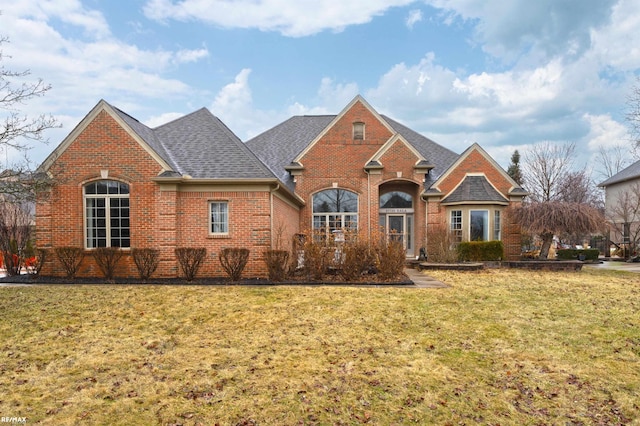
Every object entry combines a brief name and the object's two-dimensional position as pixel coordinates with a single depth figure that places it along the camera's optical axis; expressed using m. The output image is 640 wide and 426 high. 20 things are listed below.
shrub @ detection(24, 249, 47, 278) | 13.24
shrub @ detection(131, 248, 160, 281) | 12.77
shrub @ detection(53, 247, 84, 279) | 12.88
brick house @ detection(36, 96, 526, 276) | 13.45
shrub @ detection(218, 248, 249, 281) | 12.77
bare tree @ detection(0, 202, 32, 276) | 13.82
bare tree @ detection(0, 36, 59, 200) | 10.27
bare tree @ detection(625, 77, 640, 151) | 22.02
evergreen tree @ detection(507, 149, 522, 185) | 39.75
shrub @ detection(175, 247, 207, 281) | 12.80
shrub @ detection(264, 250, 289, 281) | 12.64
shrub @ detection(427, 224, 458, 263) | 18.22
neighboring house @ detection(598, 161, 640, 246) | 28.00
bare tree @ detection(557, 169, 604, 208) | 38.31
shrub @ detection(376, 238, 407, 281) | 12.82
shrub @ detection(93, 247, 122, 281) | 12.95
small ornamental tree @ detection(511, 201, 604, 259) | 18.34
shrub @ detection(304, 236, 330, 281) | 12.77
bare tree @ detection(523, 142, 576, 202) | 37.59
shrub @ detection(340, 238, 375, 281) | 12.70
